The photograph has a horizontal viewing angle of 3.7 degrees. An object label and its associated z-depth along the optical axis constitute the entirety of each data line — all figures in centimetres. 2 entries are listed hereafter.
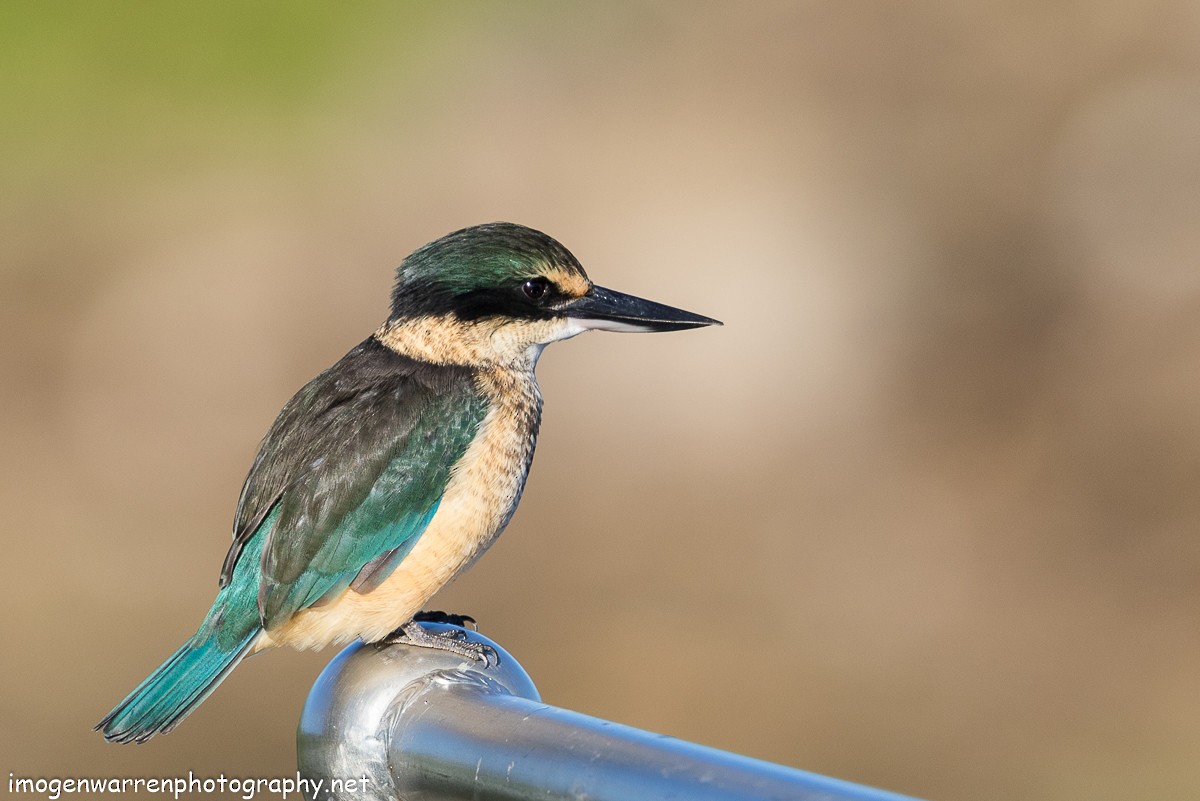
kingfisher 390
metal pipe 364
